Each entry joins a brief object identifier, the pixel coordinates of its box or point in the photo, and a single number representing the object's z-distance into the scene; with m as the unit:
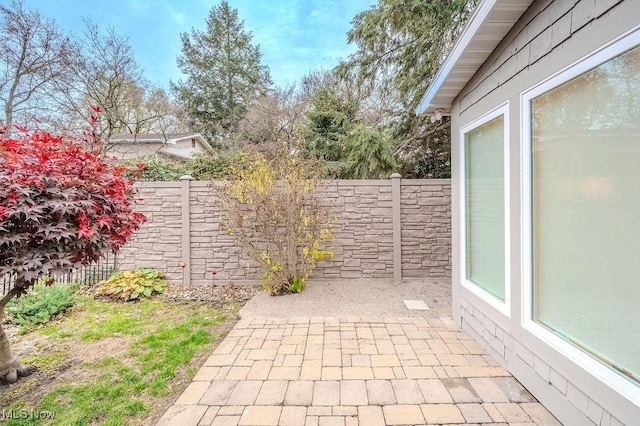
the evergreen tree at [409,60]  7.75
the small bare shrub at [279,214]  5.37
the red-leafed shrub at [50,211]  2.68
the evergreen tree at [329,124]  10.32
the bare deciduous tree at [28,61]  10.16
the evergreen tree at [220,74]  18.59
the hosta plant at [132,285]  5.48
